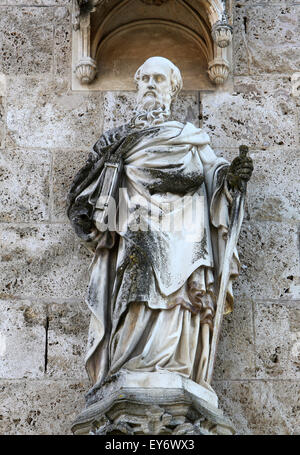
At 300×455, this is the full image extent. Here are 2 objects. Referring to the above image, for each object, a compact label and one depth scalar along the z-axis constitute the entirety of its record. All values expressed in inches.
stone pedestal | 242.8
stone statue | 251.4
